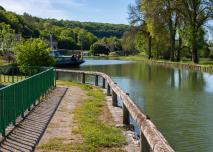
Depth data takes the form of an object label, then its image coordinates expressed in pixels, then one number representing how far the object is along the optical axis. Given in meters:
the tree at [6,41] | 37.18
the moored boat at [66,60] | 39.56
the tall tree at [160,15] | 42.86
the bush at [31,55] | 19.68
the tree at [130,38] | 55.33
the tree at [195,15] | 39.55
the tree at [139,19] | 52.90
